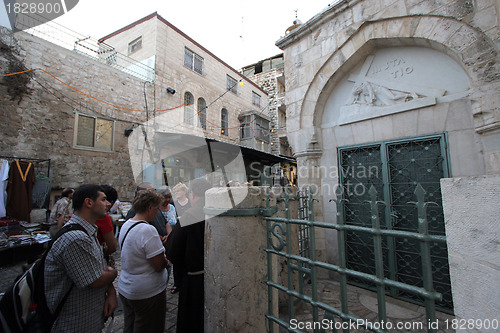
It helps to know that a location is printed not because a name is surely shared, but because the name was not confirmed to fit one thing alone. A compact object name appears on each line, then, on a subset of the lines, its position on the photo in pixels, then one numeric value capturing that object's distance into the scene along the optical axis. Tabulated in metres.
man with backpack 1.53
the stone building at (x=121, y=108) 7.14
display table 4.59
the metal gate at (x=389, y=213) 1.81
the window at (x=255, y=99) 18.64
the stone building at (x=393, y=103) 2.69
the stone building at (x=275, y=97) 19.69
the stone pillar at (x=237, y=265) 1.64
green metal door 3.12
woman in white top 1.90
